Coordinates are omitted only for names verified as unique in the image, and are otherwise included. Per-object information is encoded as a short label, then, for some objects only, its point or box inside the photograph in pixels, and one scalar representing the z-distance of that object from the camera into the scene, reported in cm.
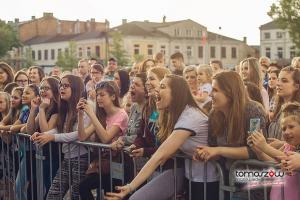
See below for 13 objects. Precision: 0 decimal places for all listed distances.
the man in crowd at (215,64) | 1038
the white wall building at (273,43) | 9944
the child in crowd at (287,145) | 383
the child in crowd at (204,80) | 793
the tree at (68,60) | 7084
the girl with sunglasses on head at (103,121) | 557
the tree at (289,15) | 4450
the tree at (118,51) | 6665
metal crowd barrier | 430
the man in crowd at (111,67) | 1155
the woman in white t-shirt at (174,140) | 443
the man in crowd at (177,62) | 1002
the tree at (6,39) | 6919
